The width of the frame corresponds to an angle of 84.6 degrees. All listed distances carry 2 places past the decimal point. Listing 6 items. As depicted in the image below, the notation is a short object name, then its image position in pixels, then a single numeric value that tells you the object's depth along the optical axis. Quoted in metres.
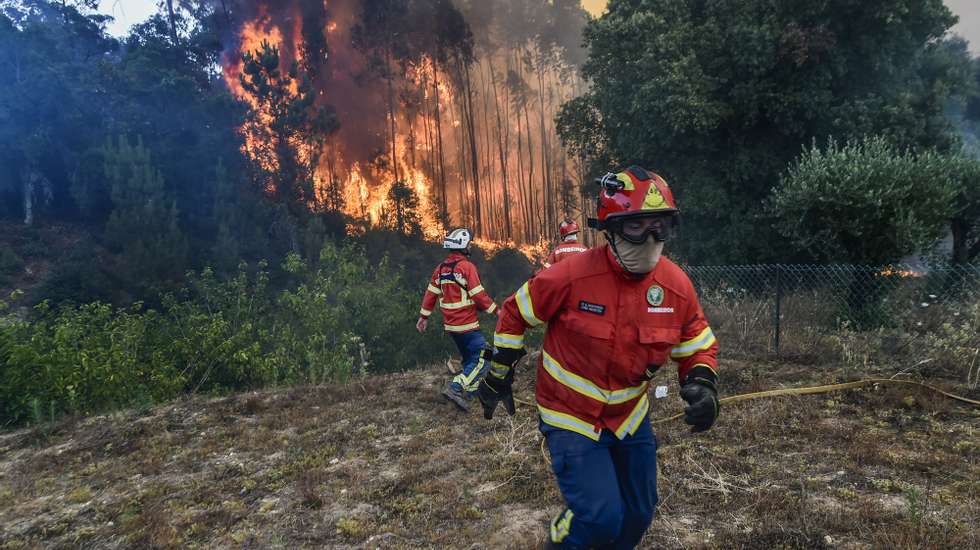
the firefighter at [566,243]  8.14
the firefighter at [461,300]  6.73
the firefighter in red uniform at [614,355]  2.64
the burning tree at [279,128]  33.44
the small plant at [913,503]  3.39
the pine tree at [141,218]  24.00
